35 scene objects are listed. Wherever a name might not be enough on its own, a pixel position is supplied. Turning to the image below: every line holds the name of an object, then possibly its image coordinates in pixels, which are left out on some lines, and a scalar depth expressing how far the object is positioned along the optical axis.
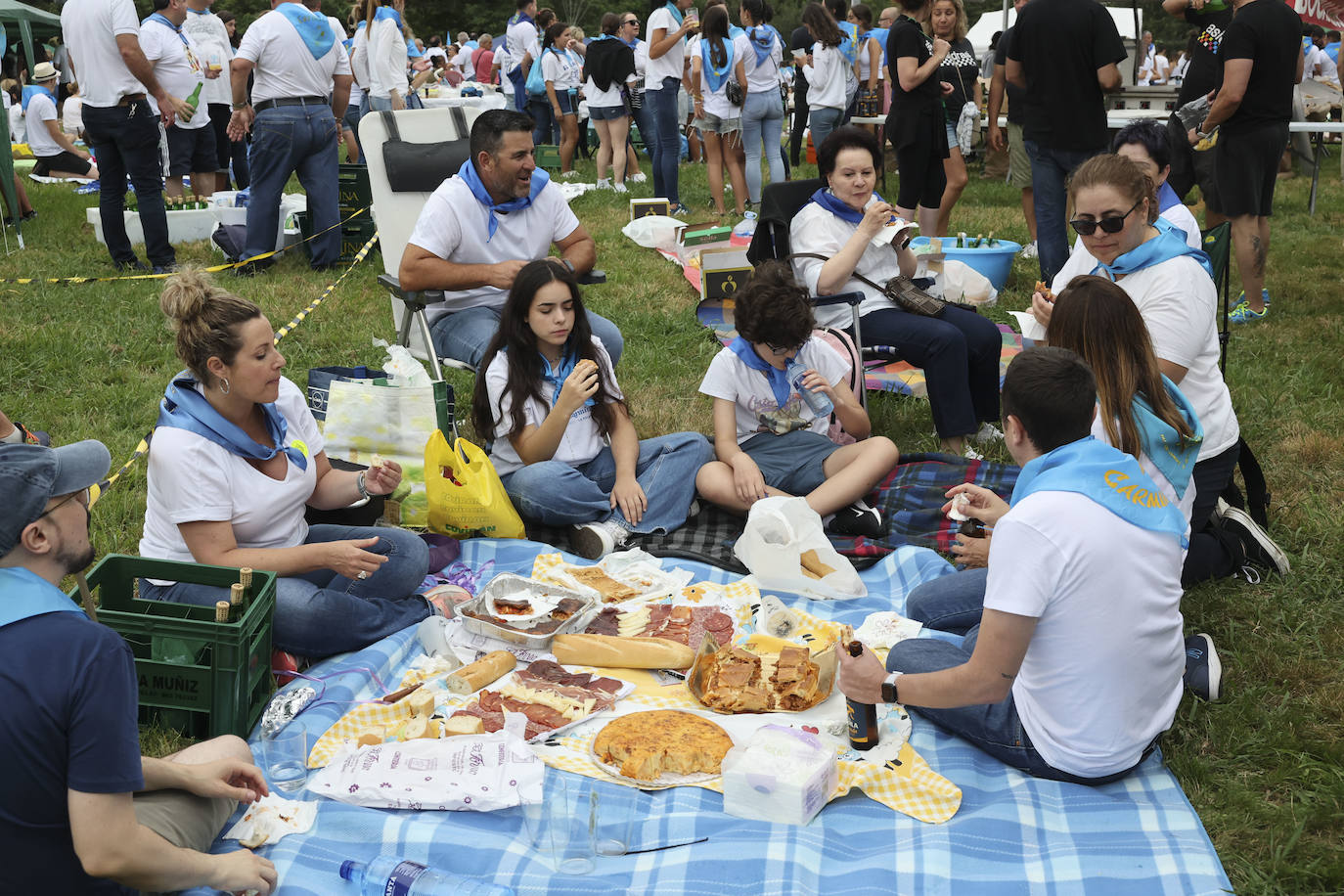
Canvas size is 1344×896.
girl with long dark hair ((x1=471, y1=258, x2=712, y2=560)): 4.46
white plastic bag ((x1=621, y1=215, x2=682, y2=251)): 9.33
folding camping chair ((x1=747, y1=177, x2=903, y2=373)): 5.67
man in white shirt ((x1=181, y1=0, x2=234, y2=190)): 10.09
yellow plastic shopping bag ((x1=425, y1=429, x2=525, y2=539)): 4.25
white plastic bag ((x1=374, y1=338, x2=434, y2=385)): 4.72
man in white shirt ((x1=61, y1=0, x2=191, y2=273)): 7.73
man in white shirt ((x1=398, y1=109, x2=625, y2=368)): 5.22
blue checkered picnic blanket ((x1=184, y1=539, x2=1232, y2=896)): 2.53
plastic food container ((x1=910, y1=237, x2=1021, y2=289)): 7.46
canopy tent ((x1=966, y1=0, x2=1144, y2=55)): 17.06
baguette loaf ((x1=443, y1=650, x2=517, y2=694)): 3.35
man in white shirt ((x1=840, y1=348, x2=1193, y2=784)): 2.45
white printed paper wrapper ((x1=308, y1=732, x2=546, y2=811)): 2.80
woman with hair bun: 3.32
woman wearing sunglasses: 3.70
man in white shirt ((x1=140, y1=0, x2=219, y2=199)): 8.54
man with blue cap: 1.95
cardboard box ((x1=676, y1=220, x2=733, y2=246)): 8.41
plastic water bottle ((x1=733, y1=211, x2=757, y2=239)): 8.43
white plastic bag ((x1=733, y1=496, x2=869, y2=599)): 4.02
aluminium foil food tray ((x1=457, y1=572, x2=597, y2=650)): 3.58
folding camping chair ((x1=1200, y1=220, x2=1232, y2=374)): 4.88
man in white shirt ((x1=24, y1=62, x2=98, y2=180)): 13.11
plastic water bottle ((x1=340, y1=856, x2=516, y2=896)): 2.47
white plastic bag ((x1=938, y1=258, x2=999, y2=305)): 7.37
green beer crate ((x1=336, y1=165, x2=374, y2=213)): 9.00
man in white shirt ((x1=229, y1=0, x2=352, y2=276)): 7.94
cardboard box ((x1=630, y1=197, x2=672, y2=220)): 9.94
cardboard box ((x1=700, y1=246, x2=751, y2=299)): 7.36
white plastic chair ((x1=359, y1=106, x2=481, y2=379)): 6.12
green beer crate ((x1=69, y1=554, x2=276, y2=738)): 3.00
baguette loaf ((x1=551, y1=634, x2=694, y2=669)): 3.50
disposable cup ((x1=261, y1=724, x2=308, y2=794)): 2.94
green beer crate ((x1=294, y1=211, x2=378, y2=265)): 8.99
